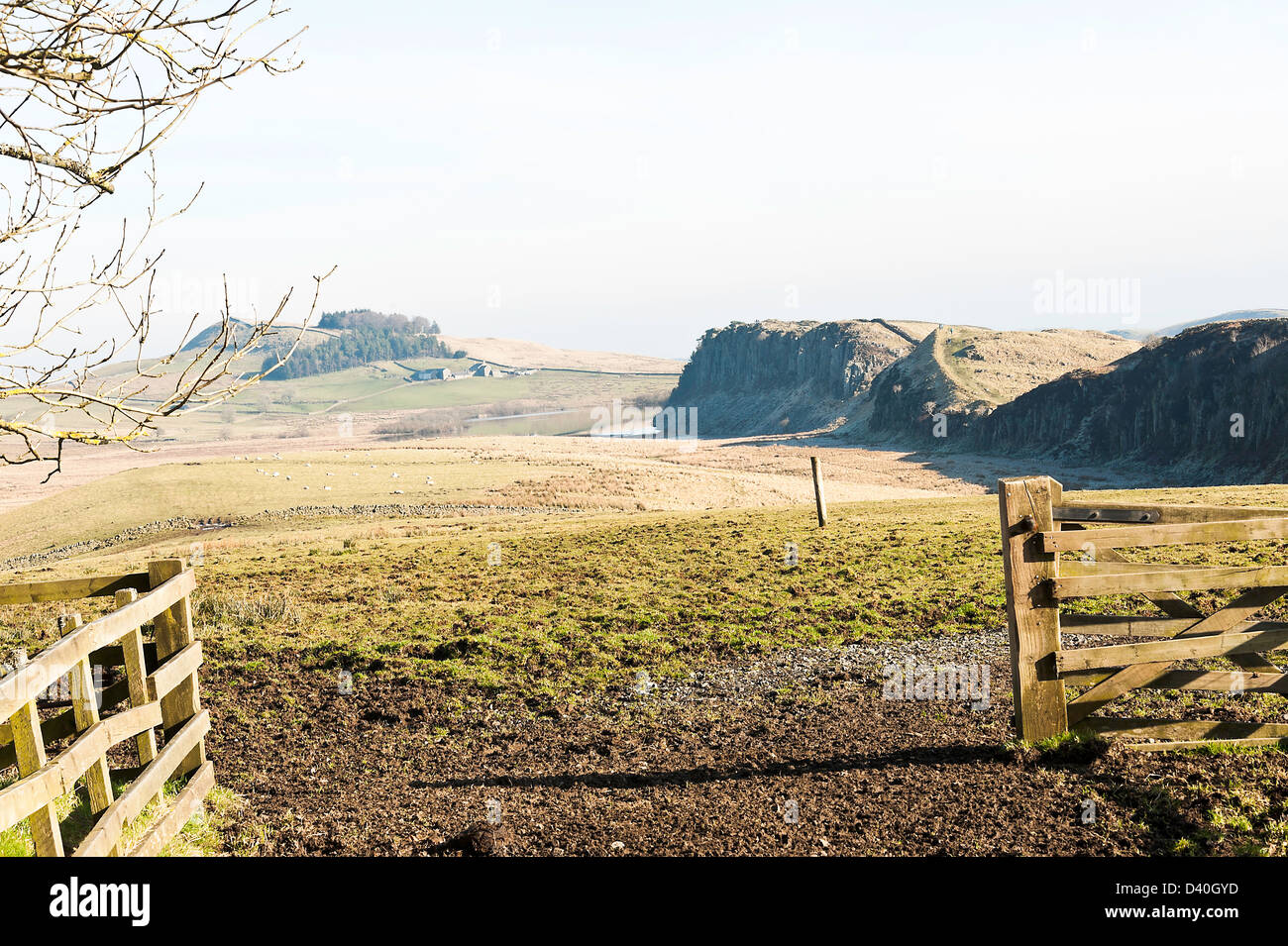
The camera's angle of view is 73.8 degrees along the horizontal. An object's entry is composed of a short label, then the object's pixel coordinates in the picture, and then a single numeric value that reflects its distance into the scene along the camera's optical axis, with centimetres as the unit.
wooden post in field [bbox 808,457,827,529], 2678
